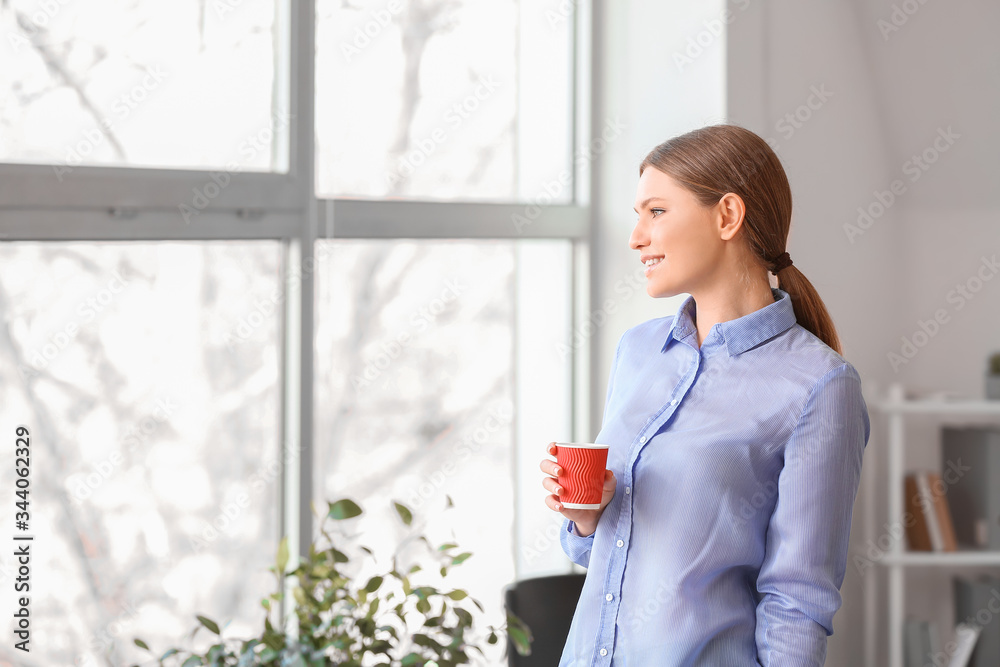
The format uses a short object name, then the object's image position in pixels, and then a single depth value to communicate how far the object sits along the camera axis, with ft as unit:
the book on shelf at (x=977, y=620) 8.98
